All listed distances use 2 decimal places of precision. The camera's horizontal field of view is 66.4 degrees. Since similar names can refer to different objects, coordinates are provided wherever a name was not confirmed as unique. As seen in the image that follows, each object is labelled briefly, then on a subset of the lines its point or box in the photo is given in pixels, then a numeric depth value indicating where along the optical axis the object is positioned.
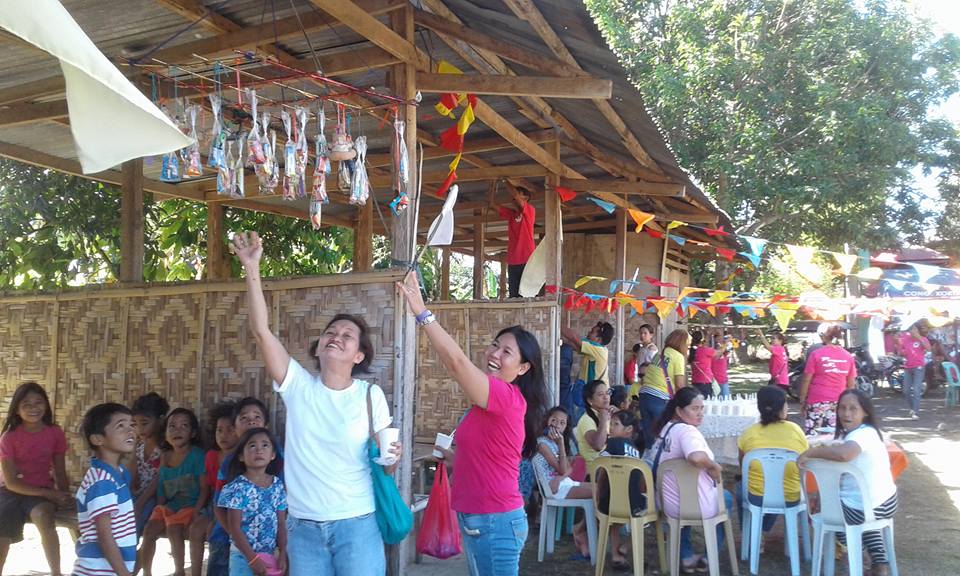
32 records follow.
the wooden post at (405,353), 3.89
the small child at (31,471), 4.34
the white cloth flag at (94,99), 1.57
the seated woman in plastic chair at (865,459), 4.56
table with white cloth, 7.62
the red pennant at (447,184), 5.80
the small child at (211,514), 3.96
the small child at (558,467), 5.27
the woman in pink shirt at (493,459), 2.81
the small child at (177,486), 4.28
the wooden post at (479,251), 9.57
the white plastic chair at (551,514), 5.23
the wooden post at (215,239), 7.94
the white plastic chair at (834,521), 4.55
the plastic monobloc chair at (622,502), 4.79
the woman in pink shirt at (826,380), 7.29
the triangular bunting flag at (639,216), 8.23
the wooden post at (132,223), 4.91
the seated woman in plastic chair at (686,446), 4.72
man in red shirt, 7.91
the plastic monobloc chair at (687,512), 4.74
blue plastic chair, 15.30
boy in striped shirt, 3.12
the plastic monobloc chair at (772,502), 5.09
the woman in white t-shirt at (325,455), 2.72
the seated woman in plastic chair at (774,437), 5.14
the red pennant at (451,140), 5.56
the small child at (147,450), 4.41
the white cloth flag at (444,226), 3.15
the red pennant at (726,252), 11.45
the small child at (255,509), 3.52
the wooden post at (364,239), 9.06
